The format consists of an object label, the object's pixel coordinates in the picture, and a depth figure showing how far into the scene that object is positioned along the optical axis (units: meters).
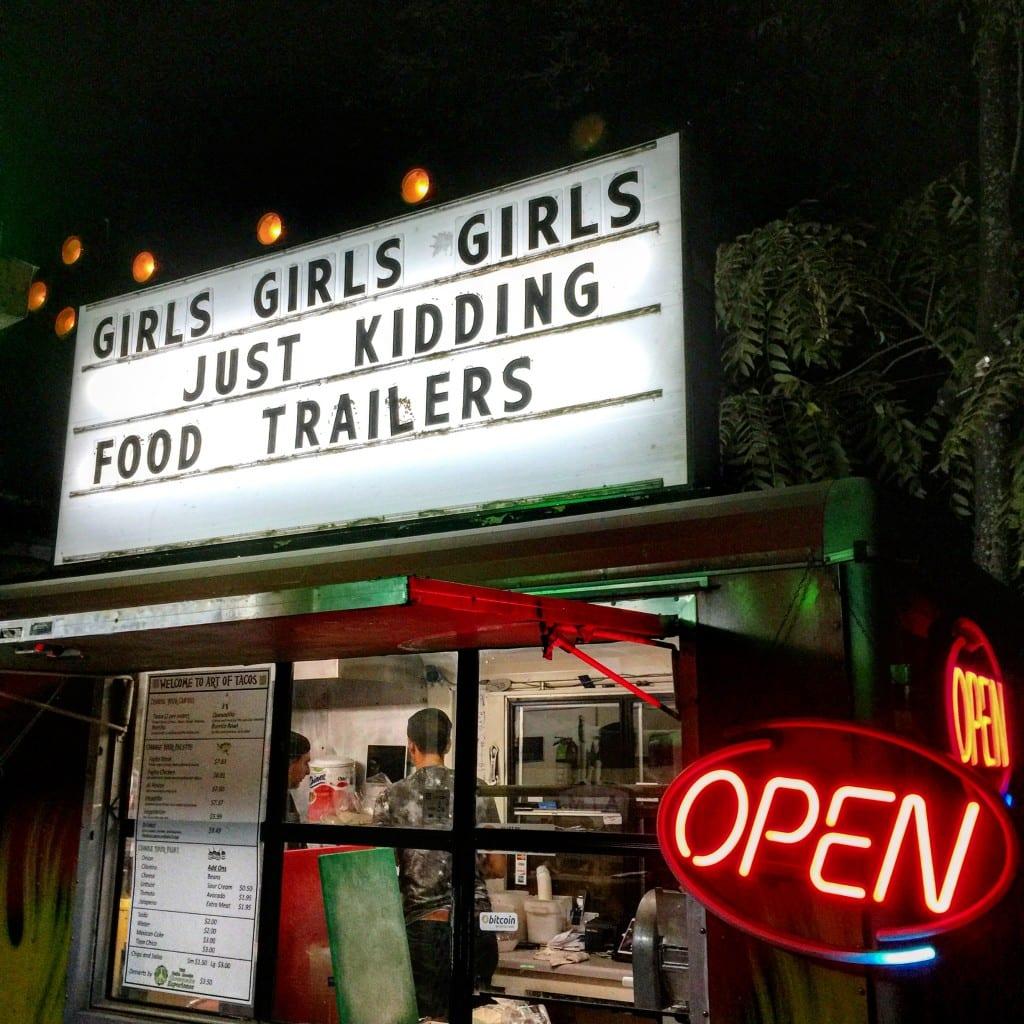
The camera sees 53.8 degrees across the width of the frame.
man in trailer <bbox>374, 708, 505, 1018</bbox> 5.25
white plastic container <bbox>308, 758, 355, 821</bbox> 5.80
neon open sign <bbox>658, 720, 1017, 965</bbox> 3.57
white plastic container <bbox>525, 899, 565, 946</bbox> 5.10
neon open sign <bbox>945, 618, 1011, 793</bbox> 4.30
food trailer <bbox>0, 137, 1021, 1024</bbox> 3.98
